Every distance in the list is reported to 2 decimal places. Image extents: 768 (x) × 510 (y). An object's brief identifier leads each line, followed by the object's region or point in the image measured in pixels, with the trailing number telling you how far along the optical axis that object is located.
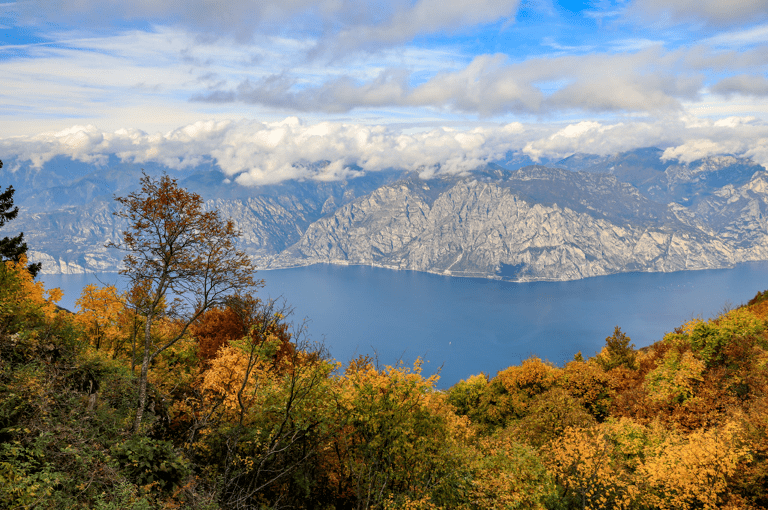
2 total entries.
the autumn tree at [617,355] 56.12
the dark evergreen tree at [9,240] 37.44
